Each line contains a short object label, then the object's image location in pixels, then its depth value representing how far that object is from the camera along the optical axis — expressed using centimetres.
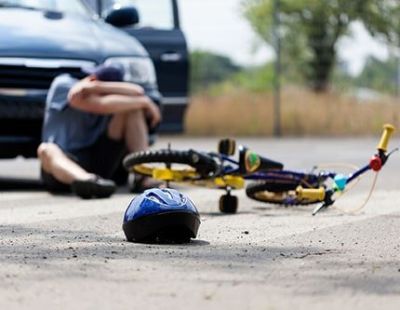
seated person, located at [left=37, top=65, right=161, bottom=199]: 1117
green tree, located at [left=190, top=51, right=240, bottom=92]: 3912
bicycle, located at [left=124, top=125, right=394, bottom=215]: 929
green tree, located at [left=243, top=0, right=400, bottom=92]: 4409
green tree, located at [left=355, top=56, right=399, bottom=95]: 3222
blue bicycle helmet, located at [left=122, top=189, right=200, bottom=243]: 701
